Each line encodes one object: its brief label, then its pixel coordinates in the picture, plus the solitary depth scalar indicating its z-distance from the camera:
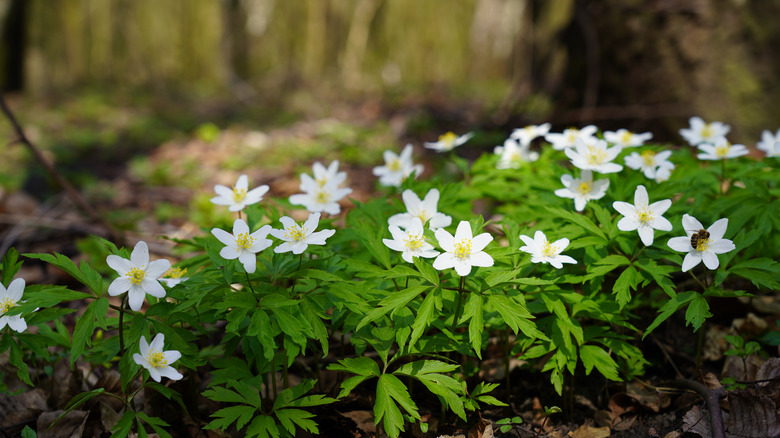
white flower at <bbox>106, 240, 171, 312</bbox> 0.50
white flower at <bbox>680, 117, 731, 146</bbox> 0.67
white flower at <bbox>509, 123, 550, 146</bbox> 0.67
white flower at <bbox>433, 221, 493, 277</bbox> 0.51
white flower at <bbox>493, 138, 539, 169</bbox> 0.67
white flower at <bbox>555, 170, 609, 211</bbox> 0.57
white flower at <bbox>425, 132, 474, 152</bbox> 0.68
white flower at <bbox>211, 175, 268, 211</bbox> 0.58
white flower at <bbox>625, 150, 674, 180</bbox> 0.59
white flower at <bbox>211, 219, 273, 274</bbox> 0.51
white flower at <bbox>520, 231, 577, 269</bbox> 0.52
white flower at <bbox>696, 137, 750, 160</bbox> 0.61
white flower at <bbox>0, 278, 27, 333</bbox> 0.51
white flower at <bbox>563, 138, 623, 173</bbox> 0.57
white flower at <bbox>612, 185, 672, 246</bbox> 0.53
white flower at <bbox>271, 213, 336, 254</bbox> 0.51
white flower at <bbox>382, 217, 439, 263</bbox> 0.52
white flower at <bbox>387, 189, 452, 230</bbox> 0.57
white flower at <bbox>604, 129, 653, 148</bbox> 0.65
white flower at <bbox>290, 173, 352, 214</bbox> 0.60
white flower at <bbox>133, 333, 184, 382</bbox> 0.50
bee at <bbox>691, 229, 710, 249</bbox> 0.52
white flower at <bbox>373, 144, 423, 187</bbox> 0.65
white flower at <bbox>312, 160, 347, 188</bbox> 0.62
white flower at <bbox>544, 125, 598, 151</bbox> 0.63
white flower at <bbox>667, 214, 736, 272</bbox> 0.52
